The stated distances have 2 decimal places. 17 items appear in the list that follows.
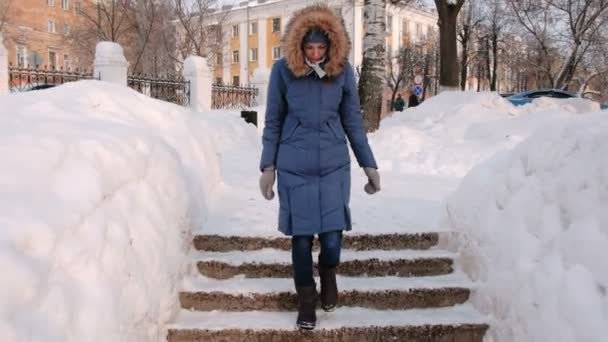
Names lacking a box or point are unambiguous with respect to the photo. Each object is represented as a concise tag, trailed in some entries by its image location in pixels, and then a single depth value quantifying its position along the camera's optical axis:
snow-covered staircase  3.31
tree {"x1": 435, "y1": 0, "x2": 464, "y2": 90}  15.94
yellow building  56.81
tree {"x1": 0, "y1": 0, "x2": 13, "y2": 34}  39.48
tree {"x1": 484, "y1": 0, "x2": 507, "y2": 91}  34.25
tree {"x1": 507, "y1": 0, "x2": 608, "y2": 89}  26.99
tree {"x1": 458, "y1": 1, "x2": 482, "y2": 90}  35.28
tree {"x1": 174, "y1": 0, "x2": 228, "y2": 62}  33.62
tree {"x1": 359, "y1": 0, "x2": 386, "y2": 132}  10.22
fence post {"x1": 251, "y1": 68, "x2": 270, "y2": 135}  16.91
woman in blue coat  3.14
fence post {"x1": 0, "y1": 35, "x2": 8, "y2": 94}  11.57
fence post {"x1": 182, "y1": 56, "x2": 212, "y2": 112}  14.29
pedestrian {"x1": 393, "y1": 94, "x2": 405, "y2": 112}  27.39
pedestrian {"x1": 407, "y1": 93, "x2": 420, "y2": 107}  23.33
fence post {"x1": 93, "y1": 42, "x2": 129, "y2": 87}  12.66
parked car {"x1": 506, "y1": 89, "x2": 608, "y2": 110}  22.78
